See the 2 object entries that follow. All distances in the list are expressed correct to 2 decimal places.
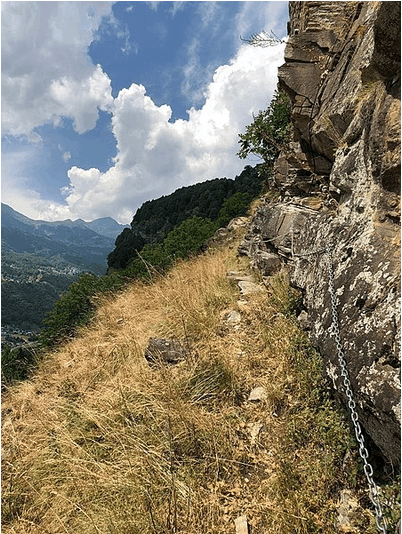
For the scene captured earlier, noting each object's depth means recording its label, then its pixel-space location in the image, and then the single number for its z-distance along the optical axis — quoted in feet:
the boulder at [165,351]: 15.65
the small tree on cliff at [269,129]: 52.37
